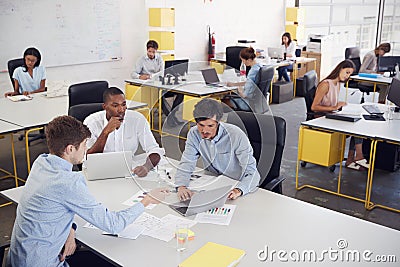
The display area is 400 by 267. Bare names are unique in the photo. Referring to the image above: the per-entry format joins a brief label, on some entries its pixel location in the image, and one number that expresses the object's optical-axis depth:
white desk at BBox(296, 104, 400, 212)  3.74
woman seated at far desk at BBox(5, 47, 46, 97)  5.42
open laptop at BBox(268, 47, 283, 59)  8.45
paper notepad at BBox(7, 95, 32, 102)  4.93
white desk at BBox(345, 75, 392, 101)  6.31
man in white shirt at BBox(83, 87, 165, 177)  3.10
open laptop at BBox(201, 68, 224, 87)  5.05
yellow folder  1.84
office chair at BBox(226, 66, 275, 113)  4.48
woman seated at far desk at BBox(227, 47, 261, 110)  4.05
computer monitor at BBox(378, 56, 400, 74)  6.86
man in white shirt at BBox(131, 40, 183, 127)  6.51
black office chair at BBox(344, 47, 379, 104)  7.18
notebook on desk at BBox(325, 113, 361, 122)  4.14
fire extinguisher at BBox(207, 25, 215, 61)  8.63
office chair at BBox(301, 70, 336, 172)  4.71
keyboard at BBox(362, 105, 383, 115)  4.46
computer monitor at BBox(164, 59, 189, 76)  4.52
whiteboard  6.10
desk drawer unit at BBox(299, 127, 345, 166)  4.03
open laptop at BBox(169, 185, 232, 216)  2.35
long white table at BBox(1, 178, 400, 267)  1.96
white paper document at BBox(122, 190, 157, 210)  2.44
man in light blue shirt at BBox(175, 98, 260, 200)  2.62
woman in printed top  8.34
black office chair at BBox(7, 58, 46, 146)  5.65
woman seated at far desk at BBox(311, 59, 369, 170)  4.58
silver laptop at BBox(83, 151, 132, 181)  2.74
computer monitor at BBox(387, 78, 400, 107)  4.54
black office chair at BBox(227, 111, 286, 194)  2.97
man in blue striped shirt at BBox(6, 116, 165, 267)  1.88
